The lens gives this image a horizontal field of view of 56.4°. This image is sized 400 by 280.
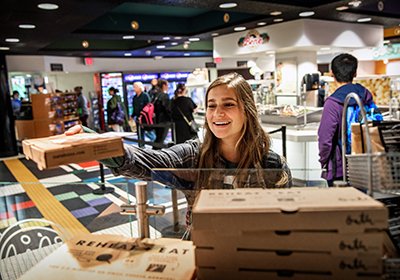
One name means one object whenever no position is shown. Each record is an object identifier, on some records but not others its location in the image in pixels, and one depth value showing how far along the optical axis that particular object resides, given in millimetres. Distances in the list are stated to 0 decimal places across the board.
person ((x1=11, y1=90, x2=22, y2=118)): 11359
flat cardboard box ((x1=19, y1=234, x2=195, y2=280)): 1103
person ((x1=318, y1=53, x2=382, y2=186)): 3076
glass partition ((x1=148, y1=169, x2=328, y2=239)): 1517
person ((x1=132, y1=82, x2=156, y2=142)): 9023
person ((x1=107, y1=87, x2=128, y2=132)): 10744
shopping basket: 1033
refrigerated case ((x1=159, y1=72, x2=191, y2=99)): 15984
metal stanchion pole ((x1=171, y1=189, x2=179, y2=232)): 1682
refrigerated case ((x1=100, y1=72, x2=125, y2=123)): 14305
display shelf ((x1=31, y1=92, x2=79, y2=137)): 11234
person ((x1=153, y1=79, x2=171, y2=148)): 8195
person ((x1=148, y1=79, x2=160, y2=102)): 8731
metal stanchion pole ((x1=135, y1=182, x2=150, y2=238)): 1353
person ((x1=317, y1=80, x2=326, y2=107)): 6883
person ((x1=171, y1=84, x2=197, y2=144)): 7188
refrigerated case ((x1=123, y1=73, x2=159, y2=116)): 14867
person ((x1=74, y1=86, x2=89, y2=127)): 12359
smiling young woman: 1926
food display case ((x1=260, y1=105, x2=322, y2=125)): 5565
